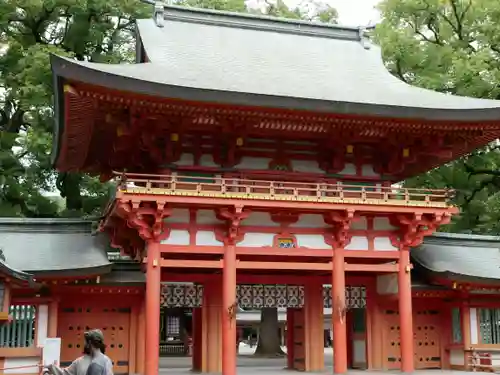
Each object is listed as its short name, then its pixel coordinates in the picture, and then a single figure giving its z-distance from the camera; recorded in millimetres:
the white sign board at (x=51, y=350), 13133
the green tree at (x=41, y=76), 24094
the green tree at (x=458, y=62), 25297
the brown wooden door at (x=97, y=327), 15086
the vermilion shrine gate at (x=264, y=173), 13648
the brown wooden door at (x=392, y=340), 16719
